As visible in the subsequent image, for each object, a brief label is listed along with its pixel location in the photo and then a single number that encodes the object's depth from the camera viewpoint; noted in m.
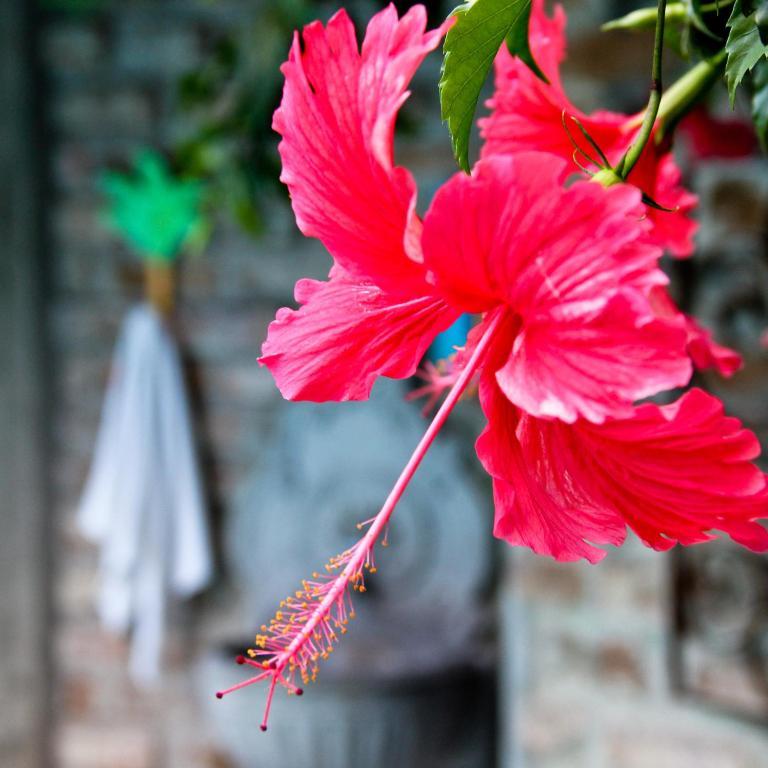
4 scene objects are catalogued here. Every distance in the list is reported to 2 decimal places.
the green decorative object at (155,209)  1.93
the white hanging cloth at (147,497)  1.87
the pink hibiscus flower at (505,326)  0.26
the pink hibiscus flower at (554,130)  0.36
